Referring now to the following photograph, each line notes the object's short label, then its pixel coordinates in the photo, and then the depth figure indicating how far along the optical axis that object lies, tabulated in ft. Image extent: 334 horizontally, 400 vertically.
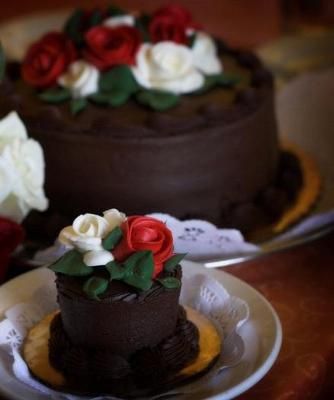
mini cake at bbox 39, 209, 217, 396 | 3.02
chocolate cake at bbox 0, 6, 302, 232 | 4.50
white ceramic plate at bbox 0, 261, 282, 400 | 2.99
